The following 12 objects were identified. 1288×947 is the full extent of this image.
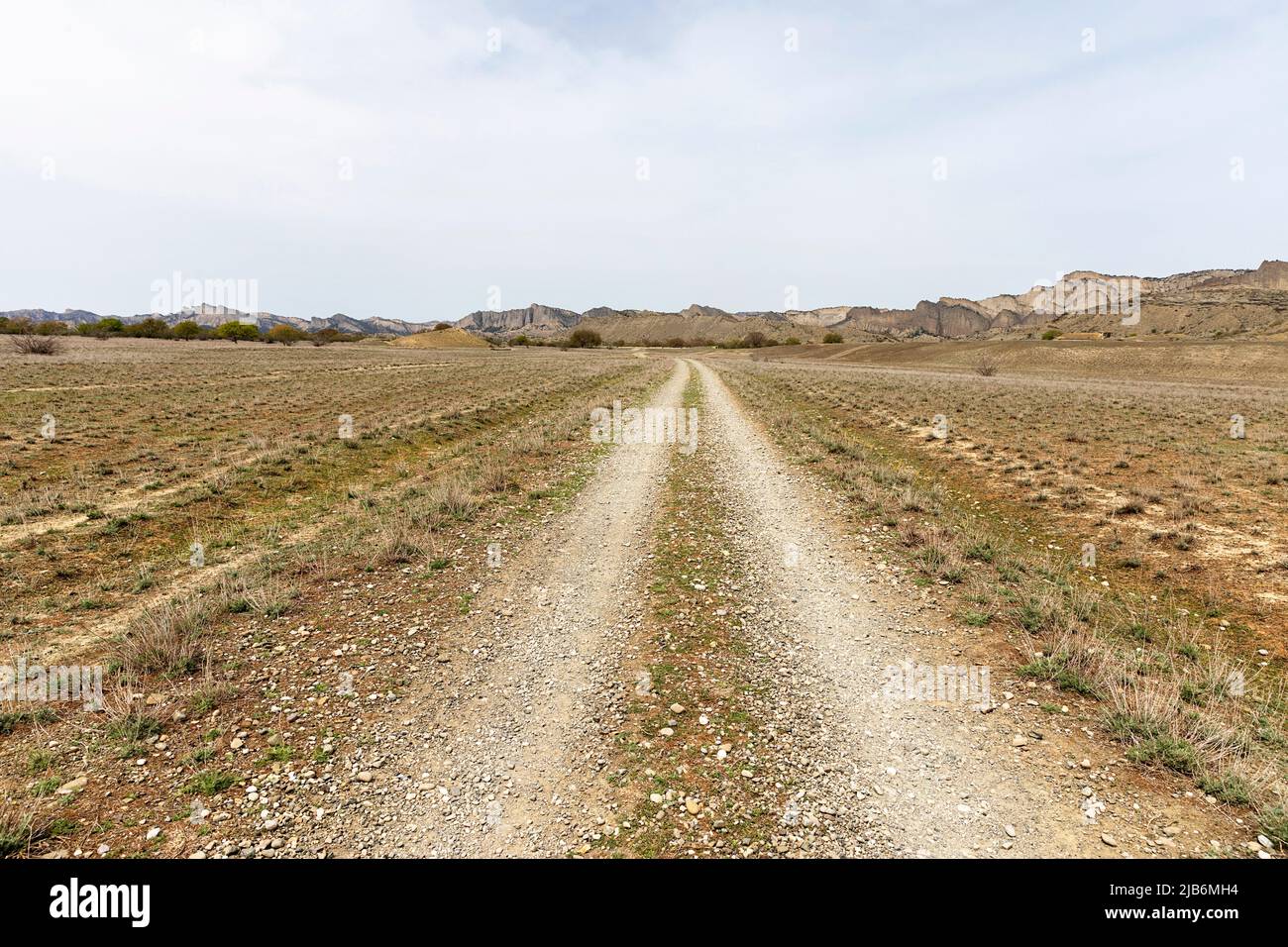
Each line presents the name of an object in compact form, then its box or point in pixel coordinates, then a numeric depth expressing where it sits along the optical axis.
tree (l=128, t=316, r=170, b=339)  139.62
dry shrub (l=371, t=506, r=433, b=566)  9.27
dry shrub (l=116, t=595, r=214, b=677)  5.96
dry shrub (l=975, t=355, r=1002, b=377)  65.25
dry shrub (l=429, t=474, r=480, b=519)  11.80
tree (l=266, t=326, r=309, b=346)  143.15
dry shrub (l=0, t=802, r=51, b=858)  3.65
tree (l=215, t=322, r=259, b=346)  143.62
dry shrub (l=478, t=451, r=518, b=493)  13.98
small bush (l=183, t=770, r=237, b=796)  4.31
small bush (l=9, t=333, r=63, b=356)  63.42
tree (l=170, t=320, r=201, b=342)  140.69
